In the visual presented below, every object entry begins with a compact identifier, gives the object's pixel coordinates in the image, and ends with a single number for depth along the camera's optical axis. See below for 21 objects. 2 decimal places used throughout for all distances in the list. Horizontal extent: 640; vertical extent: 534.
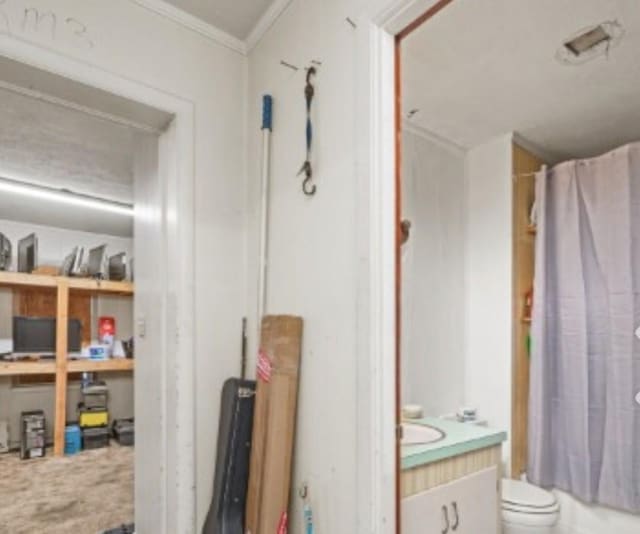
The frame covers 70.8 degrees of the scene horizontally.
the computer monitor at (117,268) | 4.99
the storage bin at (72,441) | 4.36
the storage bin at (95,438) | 4.48
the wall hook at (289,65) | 1.60
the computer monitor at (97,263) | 4.82
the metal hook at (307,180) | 1.49
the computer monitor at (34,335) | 4.51
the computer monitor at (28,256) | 4.48
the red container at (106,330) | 5.19
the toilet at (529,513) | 2.04
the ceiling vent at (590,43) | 1.77
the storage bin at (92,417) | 4.59
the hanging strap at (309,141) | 1.50
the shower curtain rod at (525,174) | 2.67
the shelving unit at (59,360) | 4.21
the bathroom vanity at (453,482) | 1.42
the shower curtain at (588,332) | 2.26
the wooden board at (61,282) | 4.22
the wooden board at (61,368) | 4.32
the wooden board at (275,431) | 1.47
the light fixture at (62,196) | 3.71
